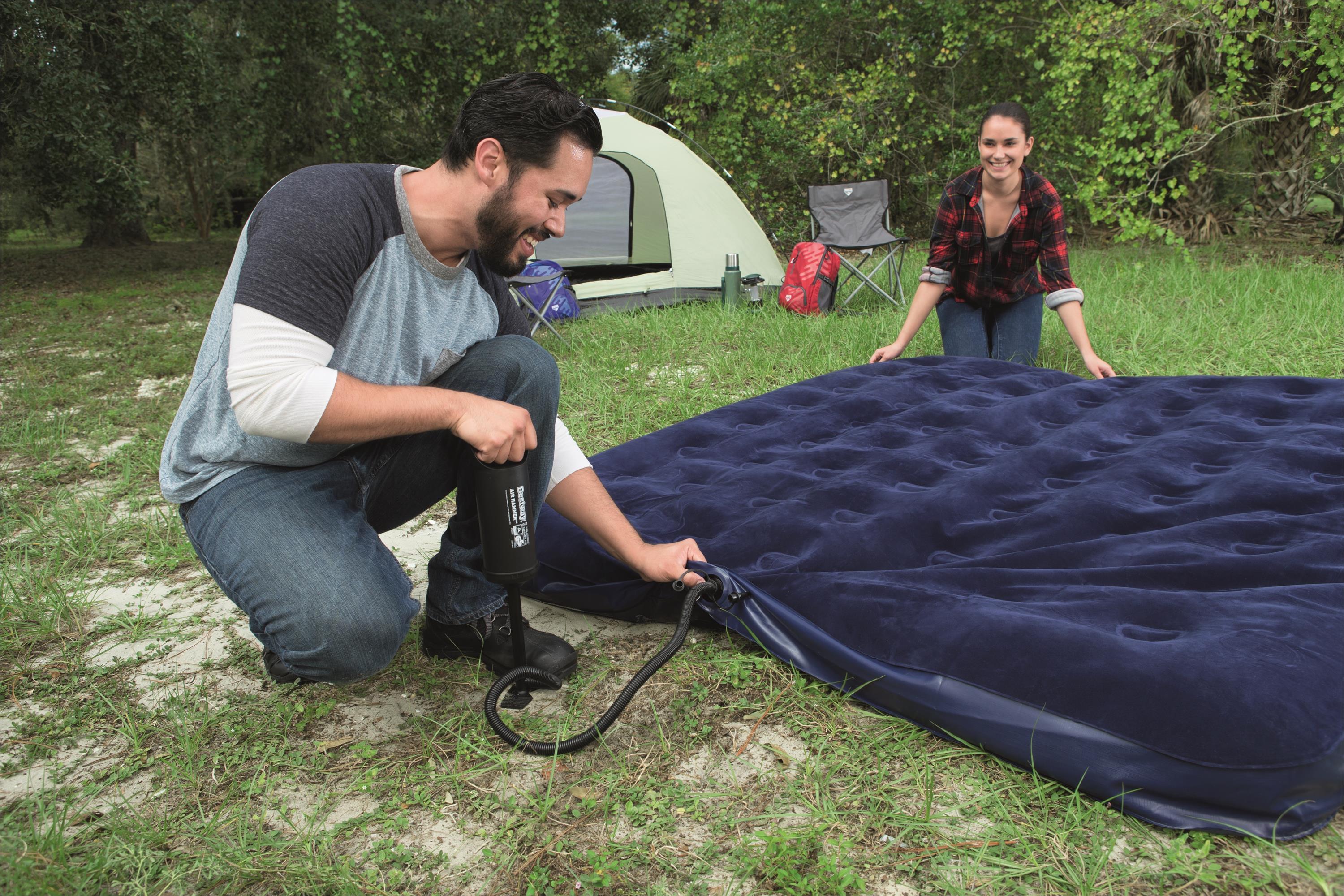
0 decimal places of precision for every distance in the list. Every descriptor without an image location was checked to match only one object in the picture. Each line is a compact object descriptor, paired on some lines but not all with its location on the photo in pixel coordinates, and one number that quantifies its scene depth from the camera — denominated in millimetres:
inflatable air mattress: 1183
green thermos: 5453
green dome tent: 5746
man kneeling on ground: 1377
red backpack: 5152
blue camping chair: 4617
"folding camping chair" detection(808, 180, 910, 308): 5621
